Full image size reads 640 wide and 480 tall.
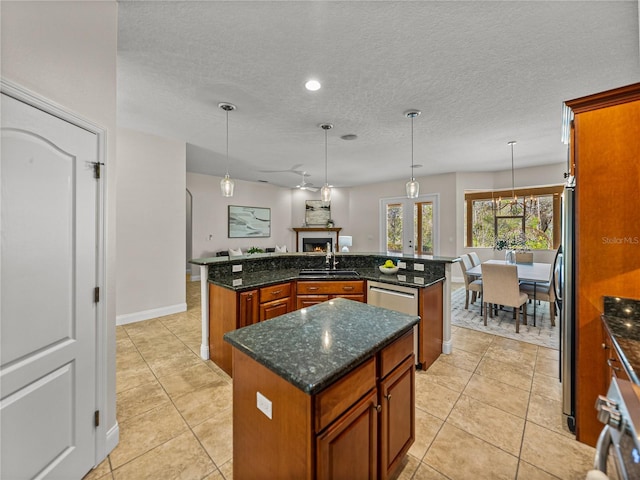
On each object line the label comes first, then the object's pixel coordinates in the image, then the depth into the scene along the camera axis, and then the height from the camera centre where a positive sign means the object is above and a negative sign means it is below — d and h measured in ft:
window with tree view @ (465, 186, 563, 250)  19.40 +1.78
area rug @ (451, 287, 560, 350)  11.09 -4.09
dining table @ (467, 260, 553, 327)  11.89 -1.68
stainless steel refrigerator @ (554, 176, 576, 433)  5.88 -1.46
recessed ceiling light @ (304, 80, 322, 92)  8.05 +4.89
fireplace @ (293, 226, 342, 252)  29.01 +0.36
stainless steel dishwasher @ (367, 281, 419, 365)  8.63 -2.00
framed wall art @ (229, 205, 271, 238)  24.91 +1.84
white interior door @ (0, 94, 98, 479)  3.76 -0.89
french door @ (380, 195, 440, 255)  23.21 +1.51
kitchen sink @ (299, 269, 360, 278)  10.27 -1.35
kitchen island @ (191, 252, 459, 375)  8.45 -1.83
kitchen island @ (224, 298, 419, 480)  3.16 -2.19
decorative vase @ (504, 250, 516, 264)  16.02 -1.03
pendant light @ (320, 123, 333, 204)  11.16 +2.15
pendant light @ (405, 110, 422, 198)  10.21 +2.26
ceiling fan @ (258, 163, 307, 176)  19.90 +5.51
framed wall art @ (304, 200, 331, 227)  29.63 +3.10
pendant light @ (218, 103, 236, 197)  9.57 +2.11
